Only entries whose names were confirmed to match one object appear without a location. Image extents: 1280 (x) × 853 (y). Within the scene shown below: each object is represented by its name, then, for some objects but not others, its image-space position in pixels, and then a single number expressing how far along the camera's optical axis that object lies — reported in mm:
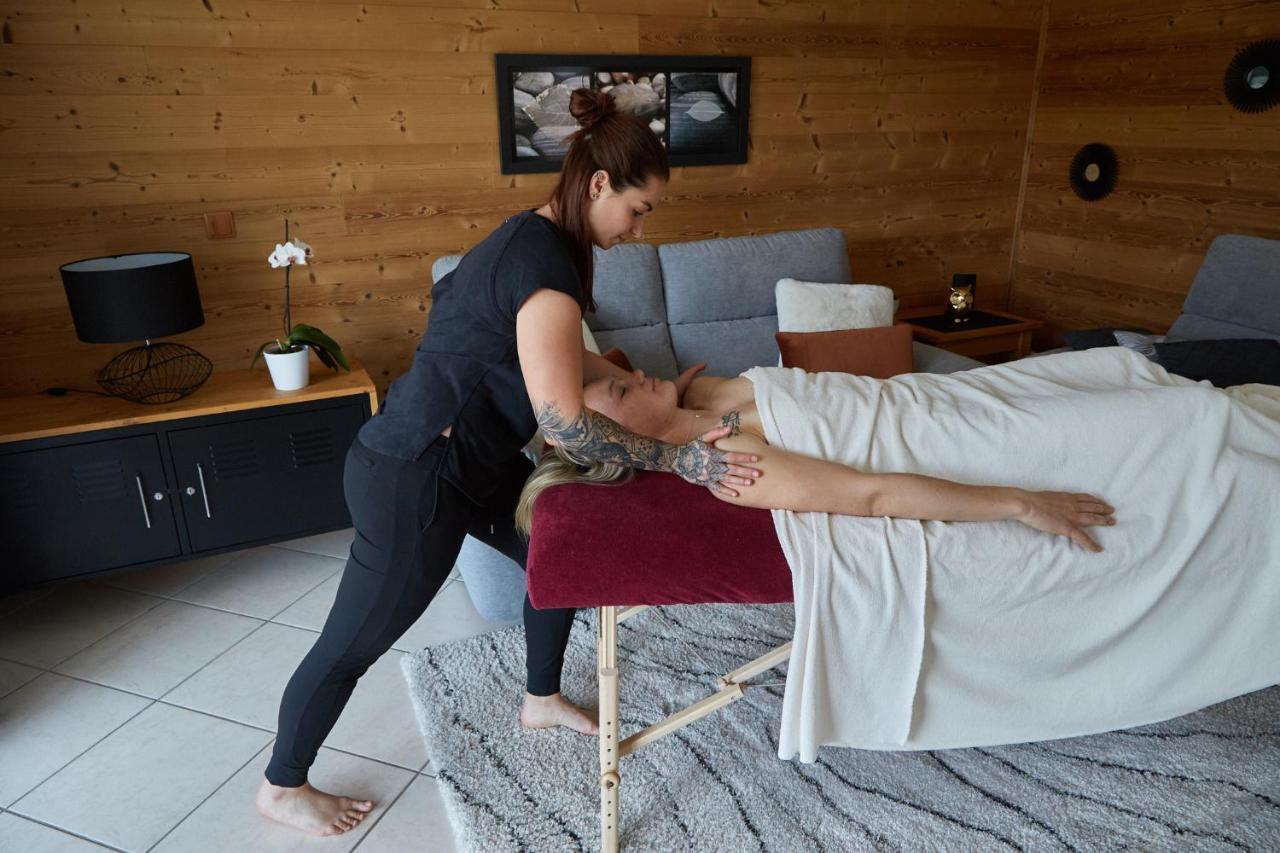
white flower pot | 2652
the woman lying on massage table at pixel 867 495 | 1586
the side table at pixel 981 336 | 3814
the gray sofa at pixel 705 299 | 3121
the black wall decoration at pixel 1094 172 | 3938
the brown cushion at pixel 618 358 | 2490
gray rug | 1747
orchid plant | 2703
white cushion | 3188
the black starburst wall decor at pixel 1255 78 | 3271
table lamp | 2367
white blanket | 1538
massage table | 1502
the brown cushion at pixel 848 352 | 2961
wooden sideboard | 2418
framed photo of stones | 3143
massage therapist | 1437
